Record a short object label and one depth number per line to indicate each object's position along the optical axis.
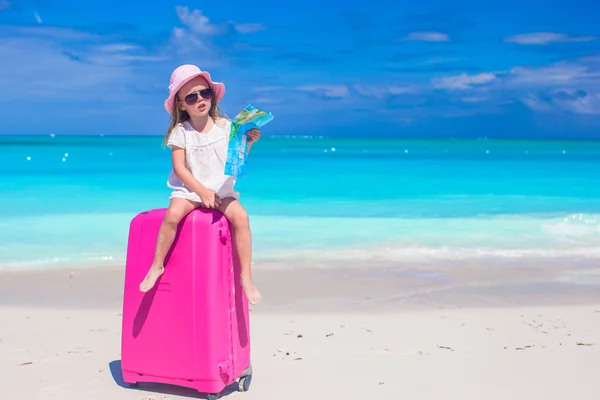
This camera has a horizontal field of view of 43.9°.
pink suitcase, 3.38
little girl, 3.39
